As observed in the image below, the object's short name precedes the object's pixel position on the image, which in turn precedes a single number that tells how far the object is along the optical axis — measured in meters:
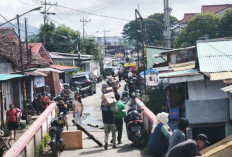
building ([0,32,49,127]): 22.19
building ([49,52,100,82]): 45.14
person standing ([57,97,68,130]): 19.43
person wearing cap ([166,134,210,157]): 6.82
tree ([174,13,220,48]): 42.92
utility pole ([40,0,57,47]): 49.84
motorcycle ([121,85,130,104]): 28.41
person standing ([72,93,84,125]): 17.97
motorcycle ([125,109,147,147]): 13.12
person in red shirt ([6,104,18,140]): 17.35
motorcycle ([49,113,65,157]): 12.29
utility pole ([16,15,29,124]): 21.55
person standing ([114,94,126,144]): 13.82
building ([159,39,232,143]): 14.83
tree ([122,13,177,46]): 90.19
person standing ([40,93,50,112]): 22.80
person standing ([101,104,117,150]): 13.36
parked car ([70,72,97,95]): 34.00
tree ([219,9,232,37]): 43.69
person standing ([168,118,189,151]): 8.01
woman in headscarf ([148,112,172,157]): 9.70
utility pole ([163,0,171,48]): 28.91
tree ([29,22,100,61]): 58.78
